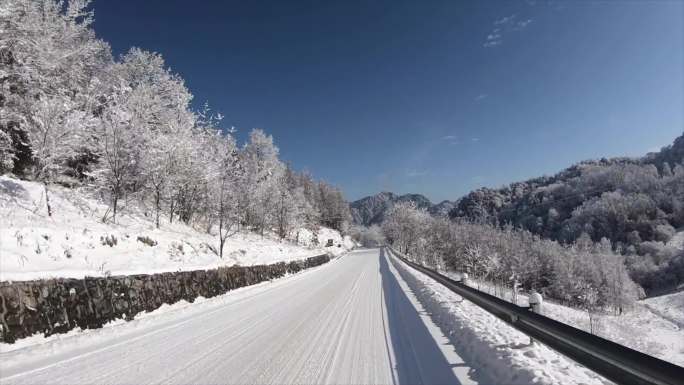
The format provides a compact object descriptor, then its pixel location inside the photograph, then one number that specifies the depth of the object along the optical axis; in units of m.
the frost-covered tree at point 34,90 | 19.33
